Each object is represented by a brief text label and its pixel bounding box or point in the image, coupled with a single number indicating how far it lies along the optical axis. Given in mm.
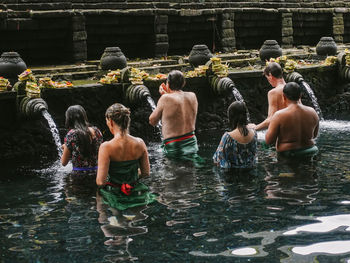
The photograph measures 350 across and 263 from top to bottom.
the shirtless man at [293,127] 7605
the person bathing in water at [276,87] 8406
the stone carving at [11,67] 10148
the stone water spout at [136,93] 10539
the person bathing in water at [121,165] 6051
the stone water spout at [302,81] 13188
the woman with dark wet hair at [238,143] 7258
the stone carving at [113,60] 11922
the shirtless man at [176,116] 8117
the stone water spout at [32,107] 9359
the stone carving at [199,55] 12875
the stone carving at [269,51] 14414
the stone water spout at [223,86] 11922
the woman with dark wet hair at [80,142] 7164
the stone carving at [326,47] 15961
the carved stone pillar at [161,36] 16453
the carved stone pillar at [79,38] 14703
